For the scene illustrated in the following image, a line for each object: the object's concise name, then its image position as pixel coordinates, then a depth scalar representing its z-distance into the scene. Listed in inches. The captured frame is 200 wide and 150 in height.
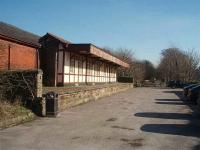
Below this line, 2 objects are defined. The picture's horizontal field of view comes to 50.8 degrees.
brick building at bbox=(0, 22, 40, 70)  492.5
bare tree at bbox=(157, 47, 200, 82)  2028.1
